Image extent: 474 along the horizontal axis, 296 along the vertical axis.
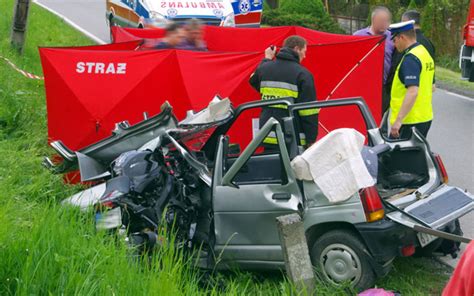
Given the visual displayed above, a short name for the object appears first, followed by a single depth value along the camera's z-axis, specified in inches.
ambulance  557.0
